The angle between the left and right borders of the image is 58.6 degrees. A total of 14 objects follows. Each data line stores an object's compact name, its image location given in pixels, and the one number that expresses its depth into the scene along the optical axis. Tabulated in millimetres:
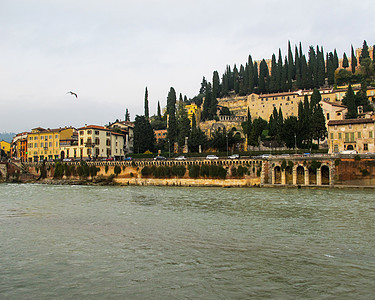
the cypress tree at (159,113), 131625
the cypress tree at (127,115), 137938
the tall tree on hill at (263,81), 120562
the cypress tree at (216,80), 122562
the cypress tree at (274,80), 117188
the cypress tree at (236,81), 130125
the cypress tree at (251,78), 122912
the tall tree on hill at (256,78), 127962
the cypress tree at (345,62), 123125
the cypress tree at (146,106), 115306
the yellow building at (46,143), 83312
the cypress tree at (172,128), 86750
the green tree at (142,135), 85250
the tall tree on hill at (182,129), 85562
